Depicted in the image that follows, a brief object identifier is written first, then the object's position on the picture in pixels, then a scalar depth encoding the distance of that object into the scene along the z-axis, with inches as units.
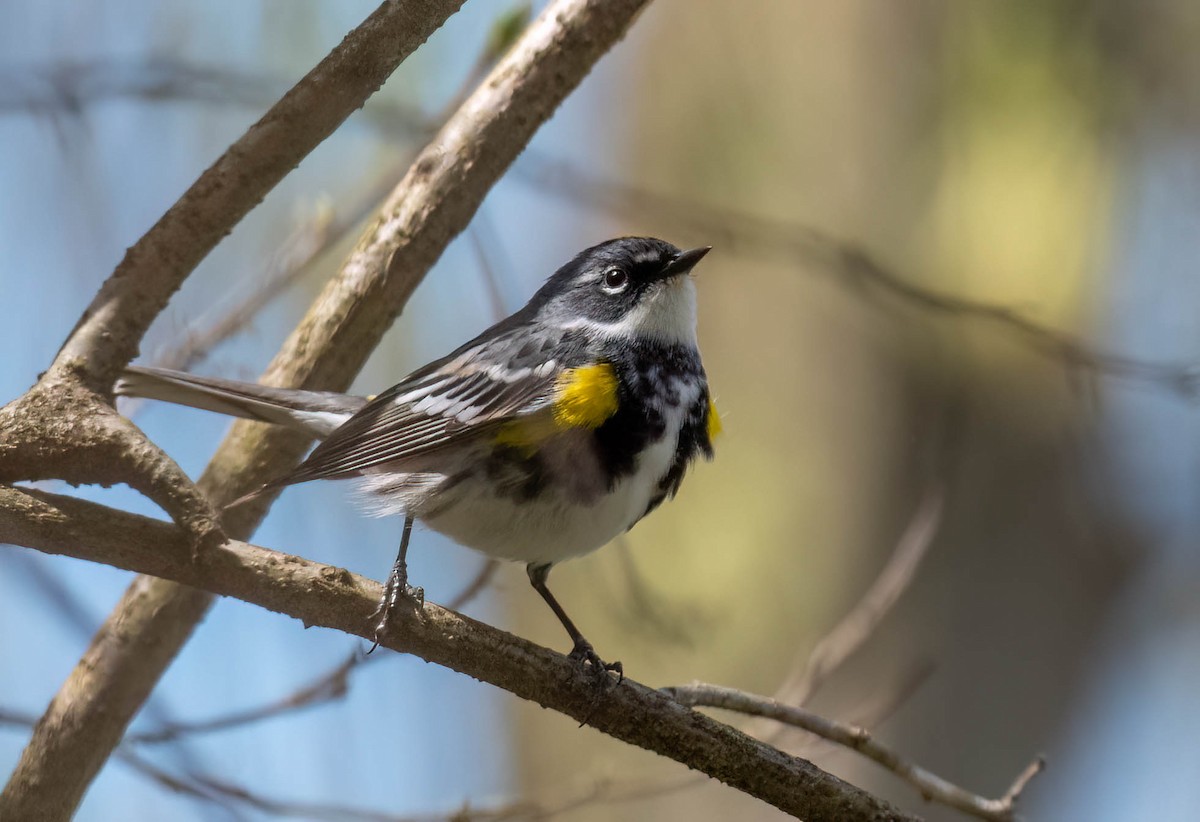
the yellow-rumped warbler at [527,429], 237.9
